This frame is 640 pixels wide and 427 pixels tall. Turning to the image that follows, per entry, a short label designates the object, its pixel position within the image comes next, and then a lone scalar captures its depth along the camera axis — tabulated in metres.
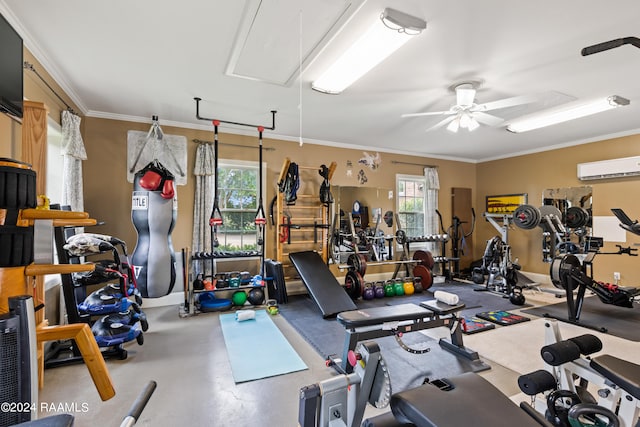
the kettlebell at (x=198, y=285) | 4.29
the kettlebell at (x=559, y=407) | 1.43
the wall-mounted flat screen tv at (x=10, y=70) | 1.93
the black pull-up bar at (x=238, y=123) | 3.92
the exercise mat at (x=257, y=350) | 2.64
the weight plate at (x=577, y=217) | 5.40
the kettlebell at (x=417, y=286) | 5.55
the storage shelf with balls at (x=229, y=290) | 4.29
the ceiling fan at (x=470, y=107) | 3.08
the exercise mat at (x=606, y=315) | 3.56
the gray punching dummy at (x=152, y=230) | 3.64
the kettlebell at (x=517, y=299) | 4.67
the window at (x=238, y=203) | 5.11
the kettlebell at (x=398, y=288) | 5.33
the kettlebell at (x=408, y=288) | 5.40
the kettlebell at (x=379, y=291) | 5.15
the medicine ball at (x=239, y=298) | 4.44
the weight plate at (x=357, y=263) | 5.25
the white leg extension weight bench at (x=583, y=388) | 1.29
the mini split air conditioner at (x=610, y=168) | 4.93
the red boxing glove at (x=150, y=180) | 3.56
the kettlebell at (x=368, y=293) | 5.02
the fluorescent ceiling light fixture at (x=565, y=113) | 3.61
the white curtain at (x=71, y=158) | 3.37
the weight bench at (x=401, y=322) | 2.52
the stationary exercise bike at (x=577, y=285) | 3.82
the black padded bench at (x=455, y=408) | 1.05
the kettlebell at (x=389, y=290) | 5.27
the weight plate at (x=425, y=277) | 5.64
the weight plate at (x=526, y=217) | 4.79
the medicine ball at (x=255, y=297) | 4.48
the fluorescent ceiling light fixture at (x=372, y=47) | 2.11
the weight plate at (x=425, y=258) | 5.91
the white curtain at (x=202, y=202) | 4.76
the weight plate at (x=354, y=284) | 4.97
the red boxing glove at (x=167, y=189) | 3.66
